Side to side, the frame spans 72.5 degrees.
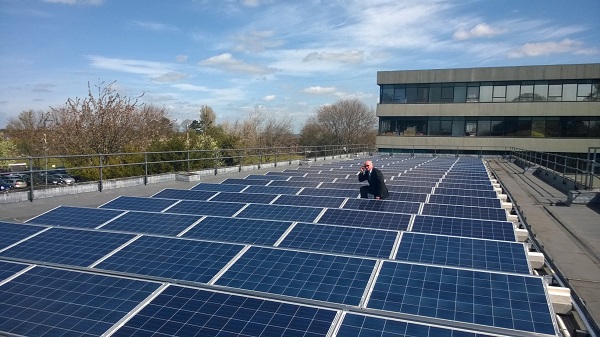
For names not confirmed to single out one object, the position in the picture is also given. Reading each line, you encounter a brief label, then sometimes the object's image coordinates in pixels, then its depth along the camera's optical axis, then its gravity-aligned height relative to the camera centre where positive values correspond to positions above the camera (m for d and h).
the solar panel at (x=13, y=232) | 5.24 -1.38
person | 9.56 -1.14
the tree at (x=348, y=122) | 71.24 +2.26
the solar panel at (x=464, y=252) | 4.25 -1.31
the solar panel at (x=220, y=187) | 12.11 -1.68
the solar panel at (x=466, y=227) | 5.59 -1.33
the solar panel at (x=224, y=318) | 2.99 -1.42
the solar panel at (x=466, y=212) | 7.12 -1.38
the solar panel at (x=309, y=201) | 8.92 -1.53
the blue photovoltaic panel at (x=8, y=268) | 4.06 -1.42
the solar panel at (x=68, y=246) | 4.61 -1.40
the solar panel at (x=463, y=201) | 8.84 -1.46
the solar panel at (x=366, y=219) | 6.30 -1.35
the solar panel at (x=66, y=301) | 3.12 -1.45
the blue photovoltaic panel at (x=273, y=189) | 11.41 -1.60
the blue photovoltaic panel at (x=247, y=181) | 13.62 -1.65
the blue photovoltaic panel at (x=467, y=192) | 10.69 -1.52
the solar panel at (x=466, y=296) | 3.07 -1.33
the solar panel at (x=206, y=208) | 7.80 -1.48
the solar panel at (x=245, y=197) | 9.75 -1.56
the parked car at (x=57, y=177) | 22.00 -2.55
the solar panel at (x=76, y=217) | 6.52 -1.44
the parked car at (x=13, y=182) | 25.07 -3.23
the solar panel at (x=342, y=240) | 4.84 -1.33
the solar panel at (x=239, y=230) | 5.45 -1.37
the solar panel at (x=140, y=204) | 8.07 -1.48
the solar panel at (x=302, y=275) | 3.59 -1.34
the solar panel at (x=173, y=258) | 4.09 -1.36
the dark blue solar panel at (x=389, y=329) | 2.85 -1.38
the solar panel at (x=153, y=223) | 6.01 -1.41
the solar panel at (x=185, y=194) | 10.26 -1.59
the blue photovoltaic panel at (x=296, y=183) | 13.20 -1.62
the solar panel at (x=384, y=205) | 7.88 -1.41
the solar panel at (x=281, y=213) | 7.12 -1.45
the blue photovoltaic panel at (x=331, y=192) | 11.02 -1.61
